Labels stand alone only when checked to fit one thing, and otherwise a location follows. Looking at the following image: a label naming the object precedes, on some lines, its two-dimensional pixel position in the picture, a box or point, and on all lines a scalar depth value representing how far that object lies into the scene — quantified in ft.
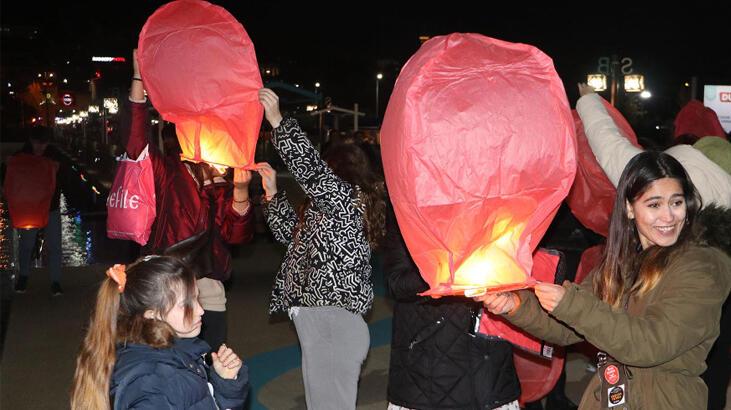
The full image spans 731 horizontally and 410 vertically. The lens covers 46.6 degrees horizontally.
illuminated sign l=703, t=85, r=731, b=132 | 74.49
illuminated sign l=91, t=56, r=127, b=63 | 67.28
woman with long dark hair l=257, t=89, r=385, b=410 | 14.65
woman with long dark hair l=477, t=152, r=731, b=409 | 8.59
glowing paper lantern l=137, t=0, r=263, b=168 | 12.60
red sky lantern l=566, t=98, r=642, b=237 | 14.26
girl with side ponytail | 9.09
